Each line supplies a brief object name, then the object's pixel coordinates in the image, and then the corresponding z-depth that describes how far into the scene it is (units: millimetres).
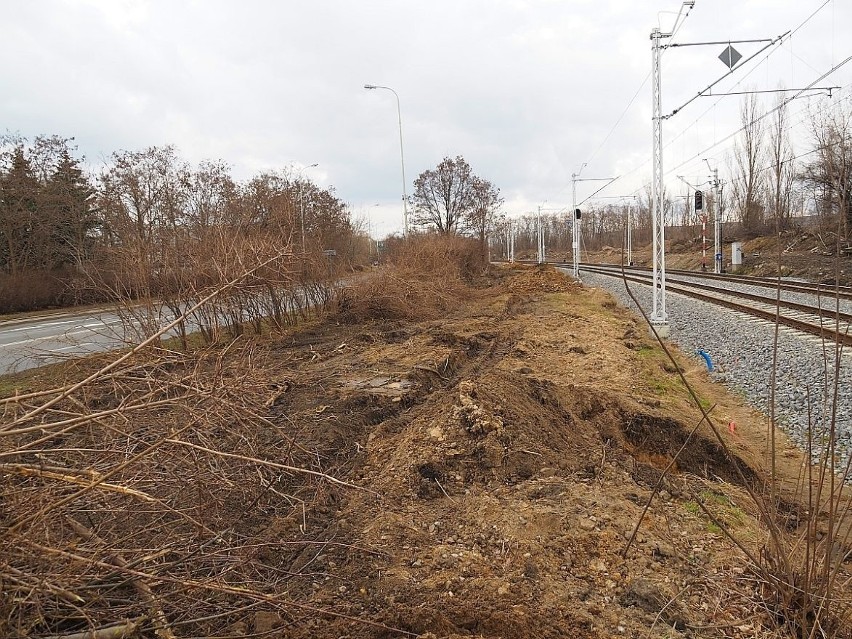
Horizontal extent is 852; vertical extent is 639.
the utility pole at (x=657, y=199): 11320
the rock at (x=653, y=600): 2926
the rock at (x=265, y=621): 2871
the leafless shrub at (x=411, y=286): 15469
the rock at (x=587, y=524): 3799
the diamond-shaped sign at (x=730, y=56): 10438
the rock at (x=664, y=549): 3543
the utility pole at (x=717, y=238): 30334
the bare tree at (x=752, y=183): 39788
